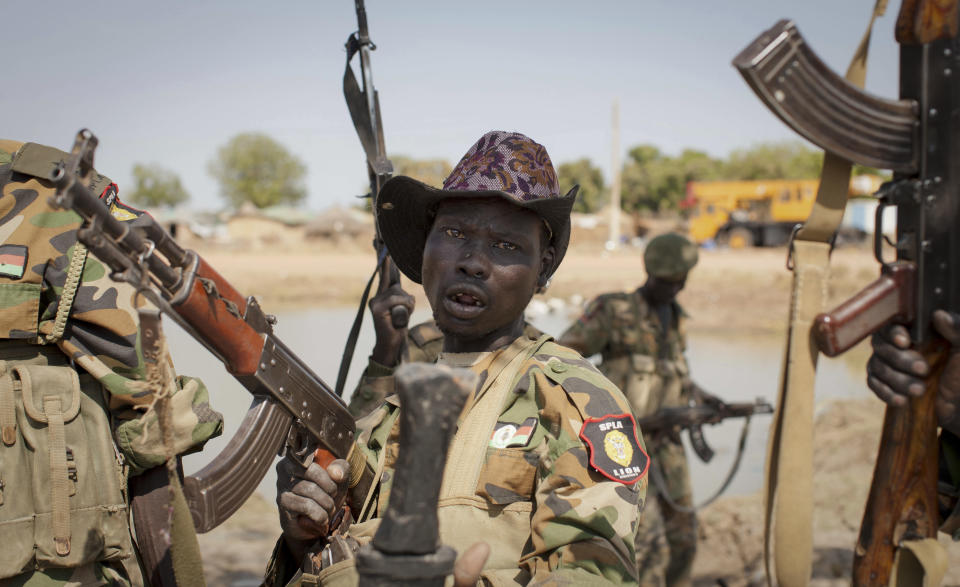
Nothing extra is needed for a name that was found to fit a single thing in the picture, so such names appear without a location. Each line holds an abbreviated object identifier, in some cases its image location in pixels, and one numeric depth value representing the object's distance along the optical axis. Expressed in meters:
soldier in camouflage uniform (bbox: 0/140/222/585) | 2.53
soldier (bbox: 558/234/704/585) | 5.88
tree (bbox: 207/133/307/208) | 63.92
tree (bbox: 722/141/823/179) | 47.78
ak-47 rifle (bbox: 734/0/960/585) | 2.10
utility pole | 34.03
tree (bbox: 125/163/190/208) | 66.12
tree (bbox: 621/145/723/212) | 48.12
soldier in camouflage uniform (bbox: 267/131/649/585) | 1.82
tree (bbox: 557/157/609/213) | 49.69
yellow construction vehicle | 32.34
